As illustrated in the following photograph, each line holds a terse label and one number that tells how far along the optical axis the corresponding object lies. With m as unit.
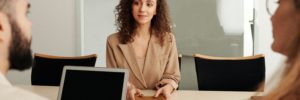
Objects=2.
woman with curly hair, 2.32
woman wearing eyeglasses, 0.81
